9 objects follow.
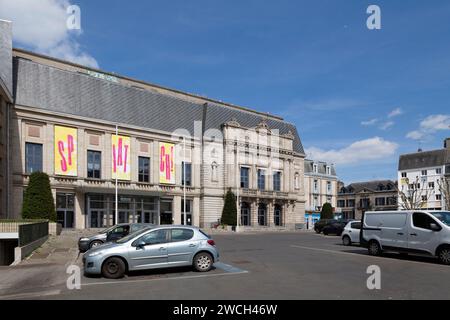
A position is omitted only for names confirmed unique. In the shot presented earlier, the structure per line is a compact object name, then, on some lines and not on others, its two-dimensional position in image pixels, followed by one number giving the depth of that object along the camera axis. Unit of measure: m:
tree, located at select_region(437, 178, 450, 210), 50.71
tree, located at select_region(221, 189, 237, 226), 51.72
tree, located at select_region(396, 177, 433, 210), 81.01
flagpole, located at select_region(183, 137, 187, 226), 47.90
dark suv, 43.44
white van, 15.21
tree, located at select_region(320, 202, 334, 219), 66.06
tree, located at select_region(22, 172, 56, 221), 35.12
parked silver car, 12.27
